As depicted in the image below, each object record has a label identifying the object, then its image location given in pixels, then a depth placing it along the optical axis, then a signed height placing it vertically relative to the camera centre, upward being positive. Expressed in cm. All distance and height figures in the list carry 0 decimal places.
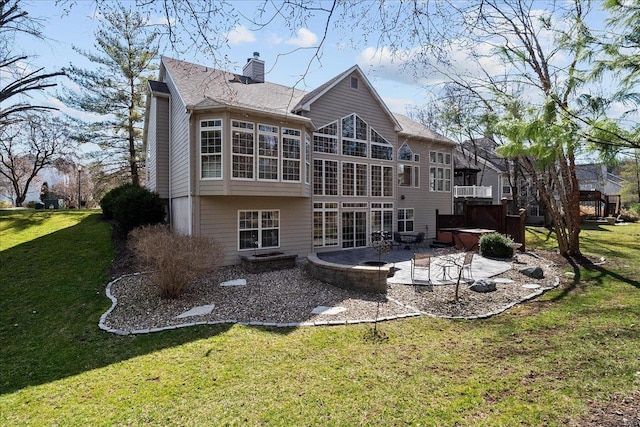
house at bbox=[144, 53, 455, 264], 1112 +190
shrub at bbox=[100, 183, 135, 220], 1573 +46
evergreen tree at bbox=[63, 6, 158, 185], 2086 +733
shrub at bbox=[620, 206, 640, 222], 2869 -66
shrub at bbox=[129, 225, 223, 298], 767 -120
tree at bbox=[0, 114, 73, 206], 2752 +557
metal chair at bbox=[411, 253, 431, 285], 930 -148
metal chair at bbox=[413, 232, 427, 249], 1589 -158
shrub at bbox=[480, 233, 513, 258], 1290 -144
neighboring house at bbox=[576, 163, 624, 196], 4031 +323
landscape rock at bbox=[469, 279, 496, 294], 859 -202
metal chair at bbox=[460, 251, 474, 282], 952 -196
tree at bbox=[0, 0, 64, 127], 1184 +491
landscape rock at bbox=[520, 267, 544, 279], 1014 -196
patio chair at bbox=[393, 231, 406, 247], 1612 -148
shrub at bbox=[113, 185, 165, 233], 1233 +8
